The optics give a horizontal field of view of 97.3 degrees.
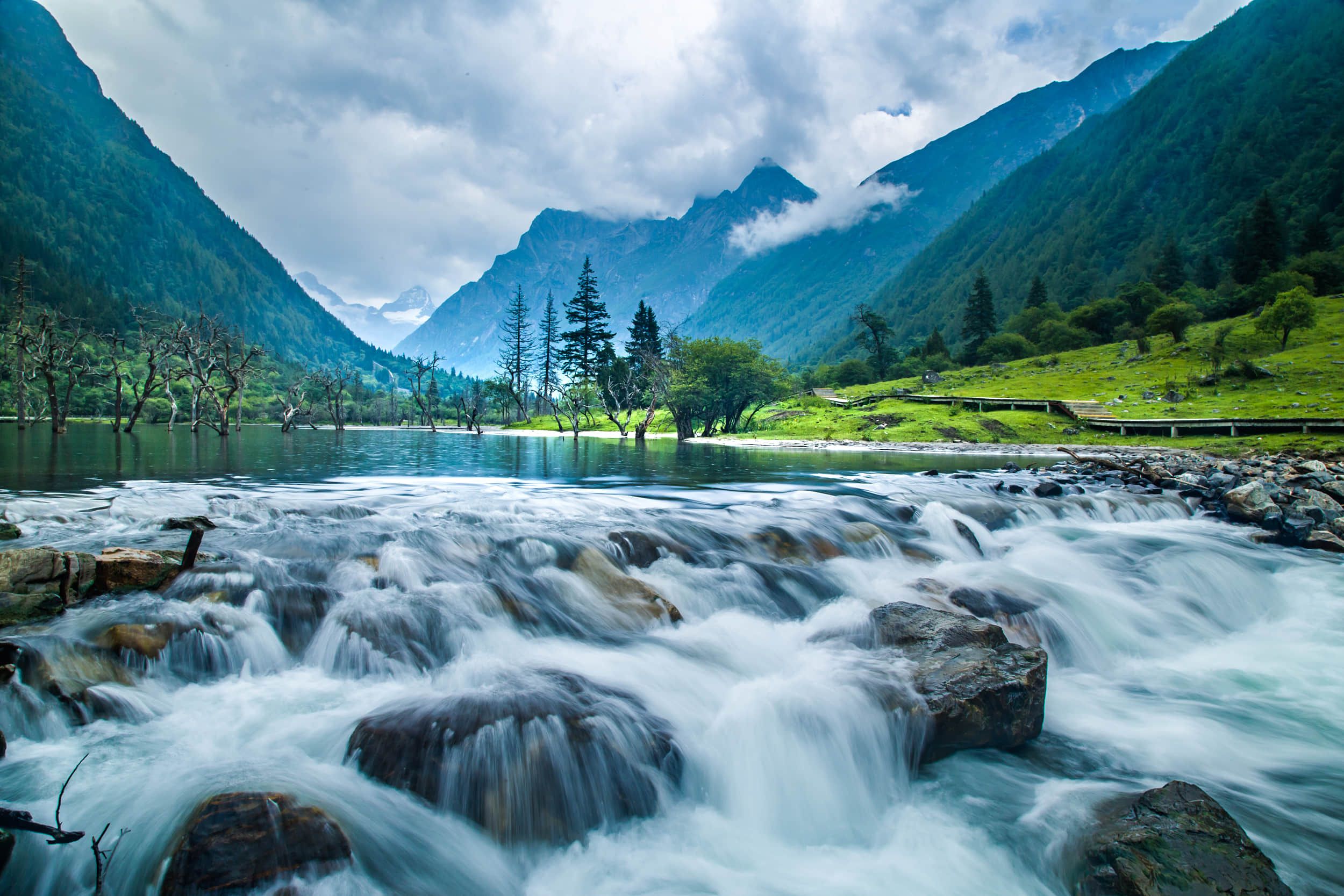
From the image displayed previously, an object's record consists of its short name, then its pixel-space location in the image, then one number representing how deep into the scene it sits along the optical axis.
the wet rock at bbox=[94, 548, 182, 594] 6.29
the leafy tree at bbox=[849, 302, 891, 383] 82.62
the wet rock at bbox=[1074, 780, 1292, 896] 3.17
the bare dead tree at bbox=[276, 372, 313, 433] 52.84
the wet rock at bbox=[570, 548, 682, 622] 7.75
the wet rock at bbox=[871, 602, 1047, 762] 5.14
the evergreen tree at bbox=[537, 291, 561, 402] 95.00
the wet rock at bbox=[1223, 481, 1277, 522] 12.88
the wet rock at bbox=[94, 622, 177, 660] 5.29
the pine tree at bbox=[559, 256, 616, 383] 86.75
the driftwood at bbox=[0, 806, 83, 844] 2.91
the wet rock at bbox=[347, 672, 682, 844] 4.20
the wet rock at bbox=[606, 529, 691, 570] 9.45
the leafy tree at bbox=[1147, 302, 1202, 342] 51.97
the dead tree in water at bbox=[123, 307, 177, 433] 40.06
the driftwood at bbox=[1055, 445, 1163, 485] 17.73
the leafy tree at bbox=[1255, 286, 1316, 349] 44.00
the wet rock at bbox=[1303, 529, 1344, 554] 10.87
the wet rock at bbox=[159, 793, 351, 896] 3.07
